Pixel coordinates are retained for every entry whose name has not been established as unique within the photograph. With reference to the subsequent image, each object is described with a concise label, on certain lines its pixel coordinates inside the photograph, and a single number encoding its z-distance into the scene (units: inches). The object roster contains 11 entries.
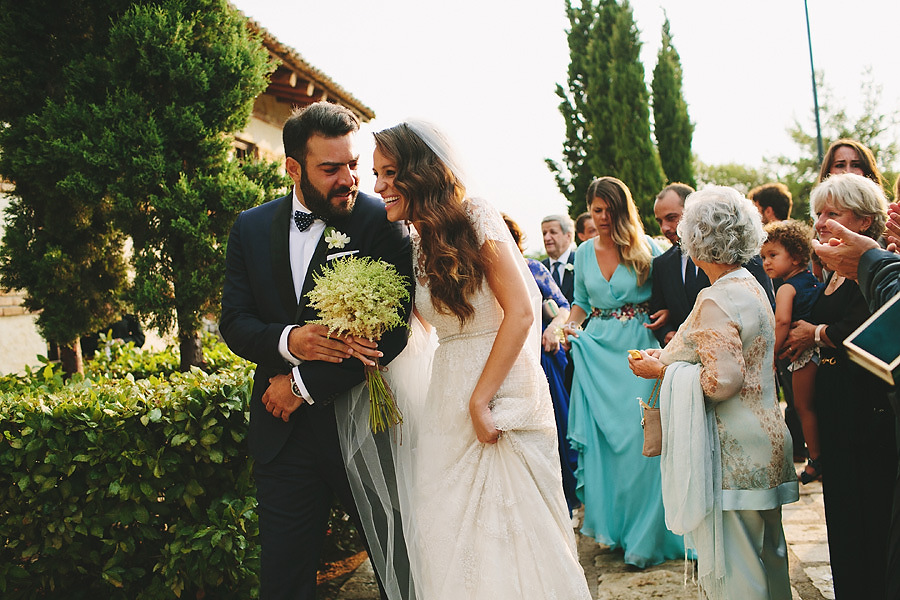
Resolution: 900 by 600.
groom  111.1
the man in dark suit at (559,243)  305.0
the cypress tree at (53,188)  221.0
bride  104.6
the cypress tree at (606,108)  783.1
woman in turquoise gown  184.1
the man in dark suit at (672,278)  178.4
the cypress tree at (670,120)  933.8
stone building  367.2
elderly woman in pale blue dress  118.2
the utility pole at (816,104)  740.6
